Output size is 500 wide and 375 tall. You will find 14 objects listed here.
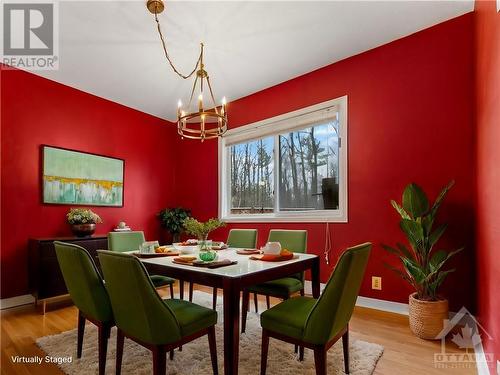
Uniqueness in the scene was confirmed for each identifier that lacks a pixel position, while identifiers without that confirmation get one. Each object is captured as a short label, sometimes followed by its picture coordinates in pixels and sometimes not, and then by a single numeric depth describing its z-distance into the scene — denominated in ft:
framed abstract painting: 11.68
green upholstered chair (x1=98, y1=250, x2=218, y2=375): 4.54
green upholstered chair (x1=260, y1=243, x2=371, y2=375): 4.62
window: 11.45
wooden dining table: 5.10
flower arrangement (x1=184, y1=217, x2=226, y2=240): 7.38
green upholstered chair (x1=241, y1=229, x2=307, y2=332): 7.73
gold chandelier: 7.40
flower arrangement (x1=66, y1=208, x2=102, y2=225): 11.42
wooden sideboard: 9.95
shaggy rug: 6.16
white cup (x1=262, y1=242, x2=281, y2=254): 6.93
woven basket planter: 7.55
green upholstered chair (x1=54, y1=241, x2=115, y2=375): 5.67
